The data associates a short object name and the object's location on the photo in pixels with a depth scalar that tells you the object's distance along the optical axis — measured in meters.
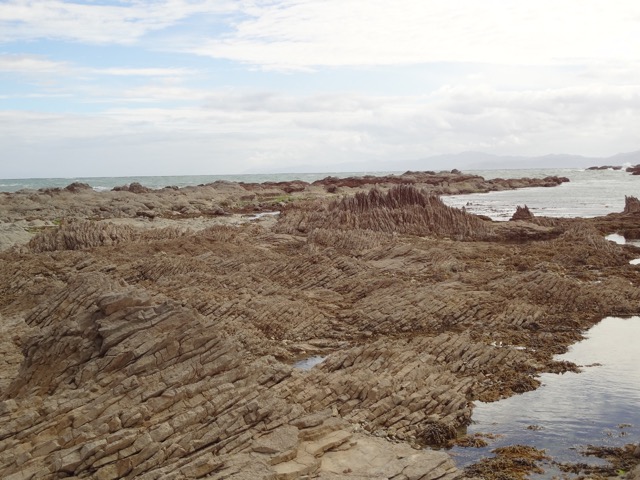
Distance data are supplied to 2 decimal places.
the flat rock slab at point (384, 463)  10.62
